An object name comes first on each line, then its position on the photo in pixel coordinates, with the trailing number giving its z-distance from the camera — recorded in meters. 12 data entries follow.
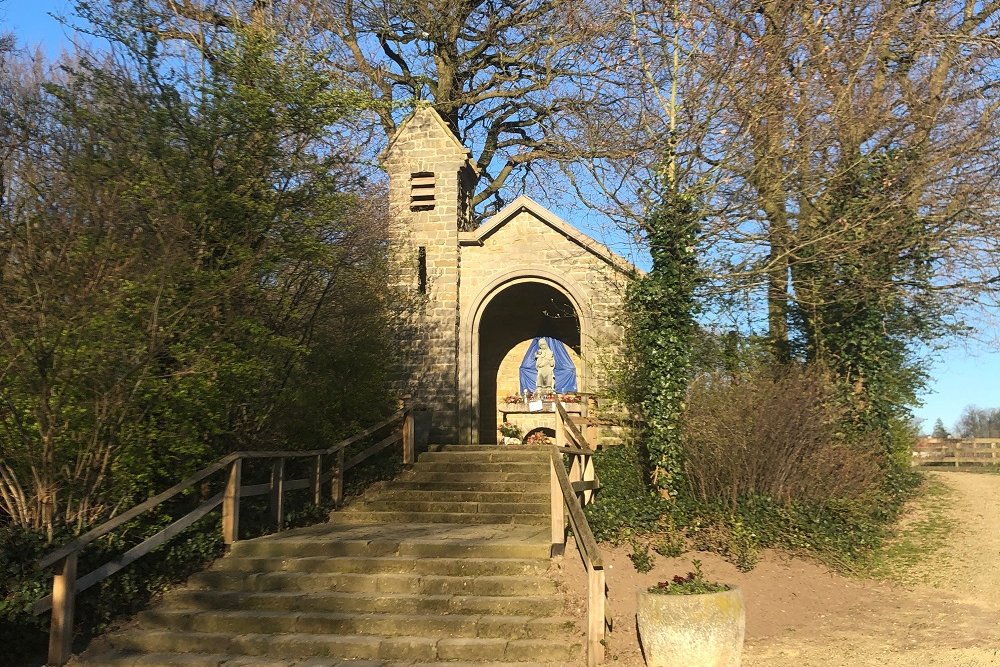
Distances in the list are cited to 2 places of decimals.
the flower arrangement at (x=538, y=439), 18.13
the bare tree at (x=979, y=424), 84.78
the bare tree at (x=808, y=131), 11.91
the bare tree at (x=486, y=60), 16.52
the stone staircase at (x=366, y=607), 6.25
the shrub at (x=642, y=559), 8.77
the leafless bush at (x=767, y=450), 9.86
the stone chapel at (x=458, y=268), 14.68
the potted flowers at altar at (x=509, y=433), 19.66
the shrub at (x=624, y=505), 9.72
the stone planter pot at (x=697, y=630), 5.91
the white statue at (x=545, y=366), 22.20
